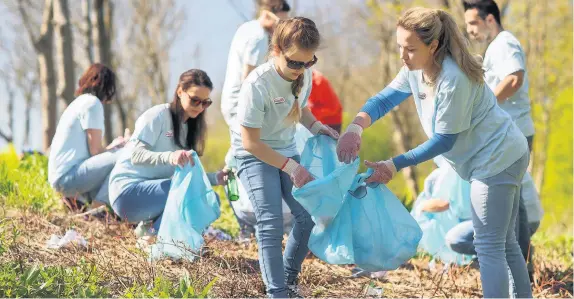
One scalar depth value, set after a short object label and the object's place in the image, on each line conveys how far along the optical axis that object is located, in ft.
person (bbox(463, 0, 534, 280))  15.19
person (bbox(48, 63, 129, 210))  17.33
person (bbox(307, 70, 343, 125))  19.24
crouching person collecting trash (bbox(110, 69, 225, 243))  14.73
